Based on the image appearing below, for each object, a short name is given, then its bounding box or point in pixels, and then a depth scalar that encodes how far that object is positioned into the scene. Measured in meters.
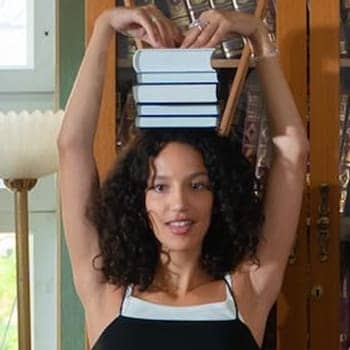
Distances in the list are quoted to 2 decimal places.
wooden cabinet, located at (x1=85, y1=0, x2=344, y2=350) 2.49
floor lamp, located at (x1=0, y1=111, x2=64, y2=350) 2.55
